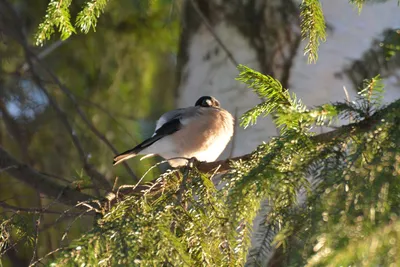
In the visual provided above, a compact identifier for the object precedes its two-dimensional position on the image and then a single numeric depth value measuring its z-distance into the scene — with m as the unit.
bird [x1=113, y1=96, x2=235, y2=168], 7.78
